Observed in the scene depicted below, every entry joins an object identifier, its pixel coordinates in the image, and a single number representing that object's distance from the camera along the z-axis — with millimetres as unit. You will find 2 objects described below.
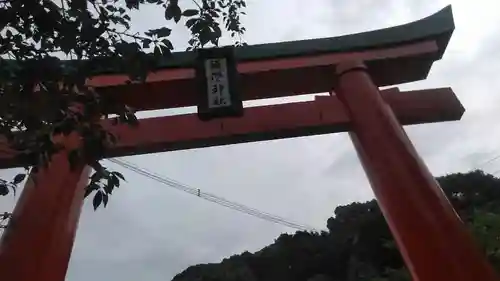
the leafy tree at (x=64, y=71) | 1567
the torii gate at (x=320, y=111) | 3516
